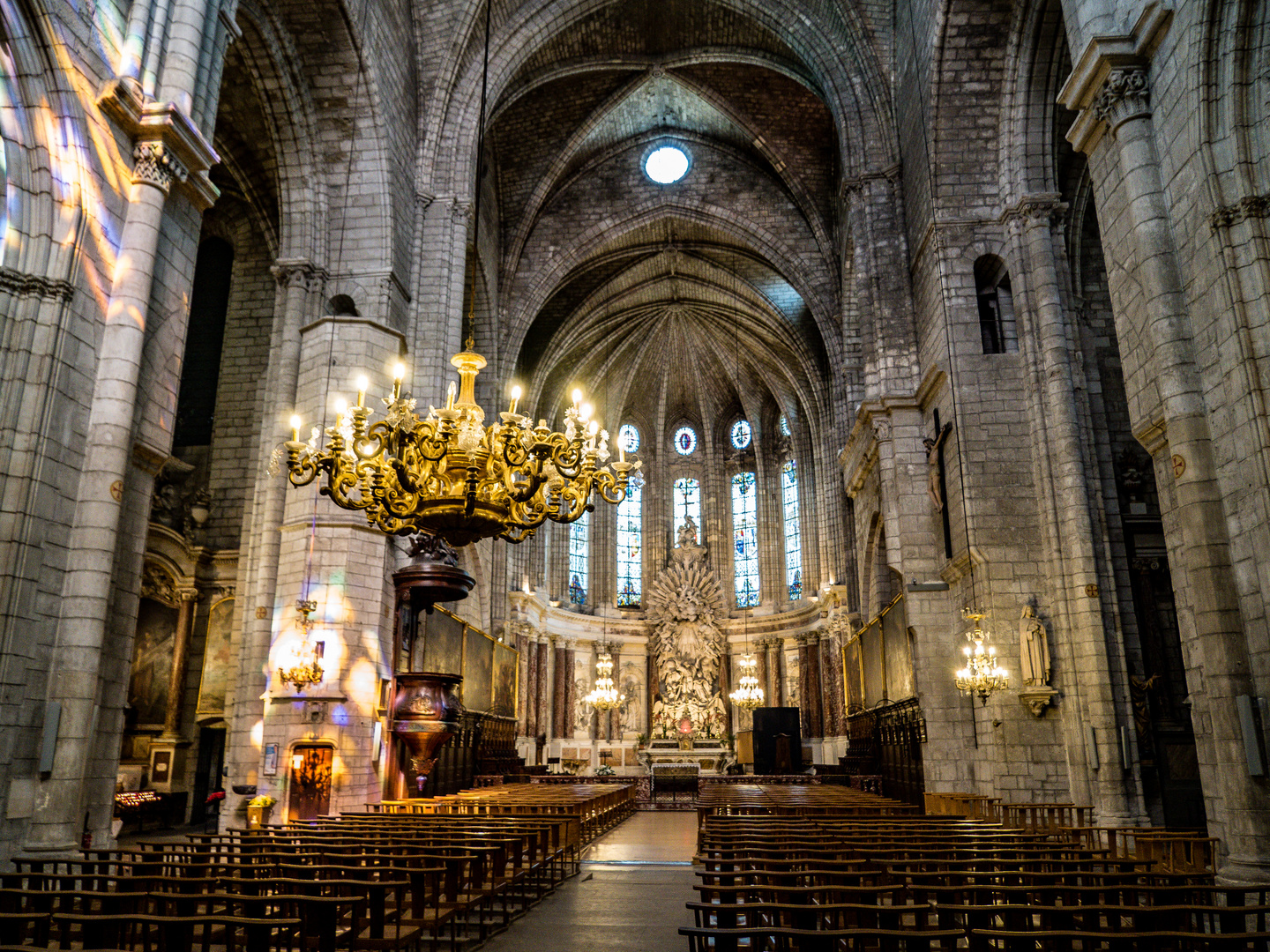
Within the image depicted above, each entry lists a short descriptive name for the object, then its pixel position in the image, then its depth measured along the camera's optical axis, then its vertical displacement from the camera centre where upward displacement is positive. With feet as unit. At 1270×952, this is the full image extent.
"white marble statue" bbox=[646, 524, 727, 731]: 107.65 +11.43
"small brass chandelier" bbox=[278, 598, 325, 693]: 41.37 +3.13
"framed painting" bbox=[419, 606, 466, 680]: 54.44 +5.59
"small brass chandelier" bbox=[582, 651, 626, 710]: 90.38 +3.91
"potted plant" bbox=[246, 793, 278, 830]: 40.27 -3.26
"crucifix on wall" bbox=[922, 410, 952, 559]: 52.03 +14.55
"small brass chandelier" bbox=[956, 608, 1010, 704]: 42.11 +2.83
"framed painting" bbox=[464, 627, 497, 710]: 64.39 +4.59
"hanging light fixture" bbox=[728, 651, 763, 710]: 88.99 +3.96
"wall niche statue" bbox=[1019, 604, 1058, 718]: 41.42 +3.07
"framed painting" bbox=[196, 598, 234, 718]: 57.52 +4.66
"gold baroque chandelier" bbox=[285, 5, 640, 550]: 29.60 +8.59
